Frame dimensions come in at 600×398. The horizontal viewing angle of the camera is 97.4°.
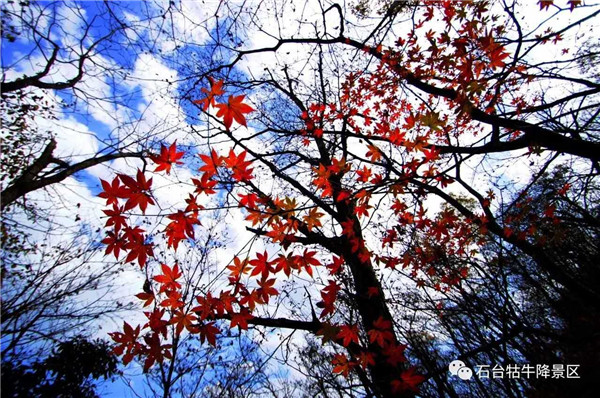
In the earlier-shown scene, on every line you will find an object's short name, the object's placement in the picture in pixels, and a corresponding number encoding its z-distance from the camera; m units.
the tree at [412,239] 2.33
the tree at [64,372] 5.66
